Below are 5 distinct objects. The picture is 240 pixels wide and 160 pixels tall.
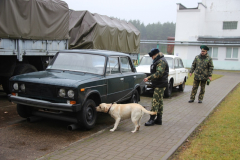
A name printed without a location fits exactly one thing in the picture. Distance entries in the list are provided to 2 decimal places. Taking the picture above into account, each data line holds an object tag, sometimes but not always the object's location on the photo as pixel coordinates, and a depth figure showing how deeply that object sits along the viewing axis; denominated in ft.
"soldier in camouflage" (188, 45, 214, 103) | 31.73
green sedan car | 17.57
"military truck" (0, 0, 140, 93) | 26.45
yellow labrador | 19.15
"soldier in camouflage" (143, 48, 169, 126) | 20.65
